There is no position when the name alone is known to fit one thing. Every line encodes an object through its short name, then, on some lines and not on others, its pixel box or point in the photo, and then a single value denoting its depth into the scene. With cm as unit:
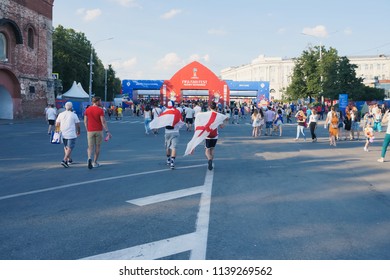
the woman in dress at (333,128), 1752
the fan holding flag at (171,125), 1065
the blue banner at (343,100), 3677
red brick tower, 3222
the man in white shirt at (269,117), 2243
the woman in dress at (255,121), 2103
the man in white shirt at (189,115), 2470
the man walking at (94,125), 1068
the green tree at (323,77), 4850
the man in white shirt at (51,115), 2161
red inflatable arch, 4772
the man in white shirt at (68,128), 1089
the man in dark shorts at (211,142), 1048
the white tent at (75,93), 4441
